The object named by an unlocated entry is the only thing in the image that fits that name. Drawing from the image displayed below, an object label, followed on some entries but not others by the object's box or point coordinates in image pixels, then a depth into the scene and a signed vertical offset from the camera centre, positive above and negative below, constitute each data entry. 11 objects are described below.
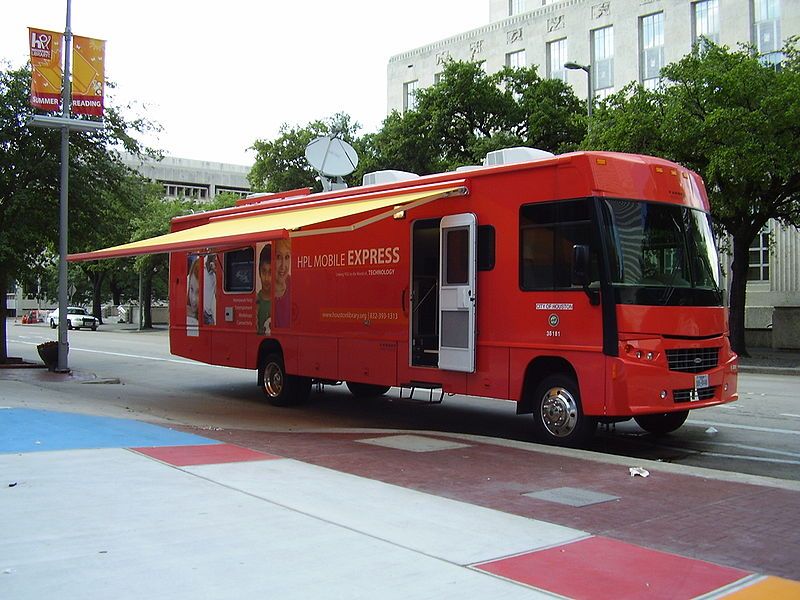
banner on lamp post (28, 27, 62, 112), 17.06 +5.28
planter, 19.86 -1.02
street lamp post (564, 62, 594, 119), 29.22 +9.09
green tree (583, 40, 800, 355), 21.69 +5.22
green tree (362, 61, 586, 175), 34.56 +8.54
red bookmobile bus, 9.28 +0.35
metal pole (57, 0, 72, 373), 17.78 +2.25
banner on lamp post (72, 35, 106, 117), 17.62 +5.32
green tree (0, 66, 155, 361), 19.78 +3.42
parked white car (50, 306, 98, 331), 53.22 -0.48
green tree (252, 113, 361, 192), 42.56 +8.31
